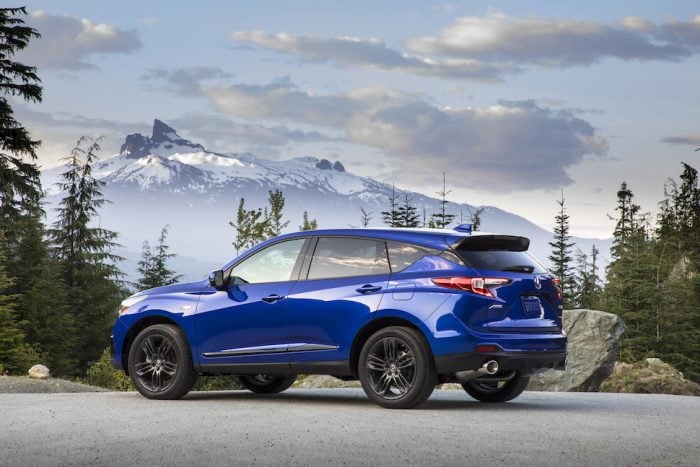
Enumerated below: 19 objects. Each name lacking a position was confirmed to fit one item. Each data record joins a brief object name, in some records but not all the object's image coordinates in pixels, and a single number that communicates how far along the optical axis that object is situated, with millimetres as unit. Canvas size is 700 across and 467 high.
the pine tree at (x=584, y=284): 66962
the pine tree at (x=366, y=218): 59788
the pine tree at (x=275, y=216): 52875
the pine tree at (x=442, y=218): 62150
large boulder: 19406
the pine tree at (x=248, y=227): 52281
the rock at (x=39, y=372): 18397
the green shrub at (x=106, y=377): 43812
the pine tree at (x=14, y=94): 45719
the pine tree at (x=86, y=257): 64688
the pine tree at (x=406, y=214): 71950
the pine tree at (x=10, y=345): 41250
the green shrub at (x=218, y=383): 53125
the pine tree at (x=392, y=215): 70562
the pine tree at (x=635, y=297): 43594
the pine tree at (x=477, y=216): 68538
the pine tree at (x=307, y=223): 49522
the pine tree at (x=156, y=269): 79312
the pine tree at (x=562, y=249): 84812
